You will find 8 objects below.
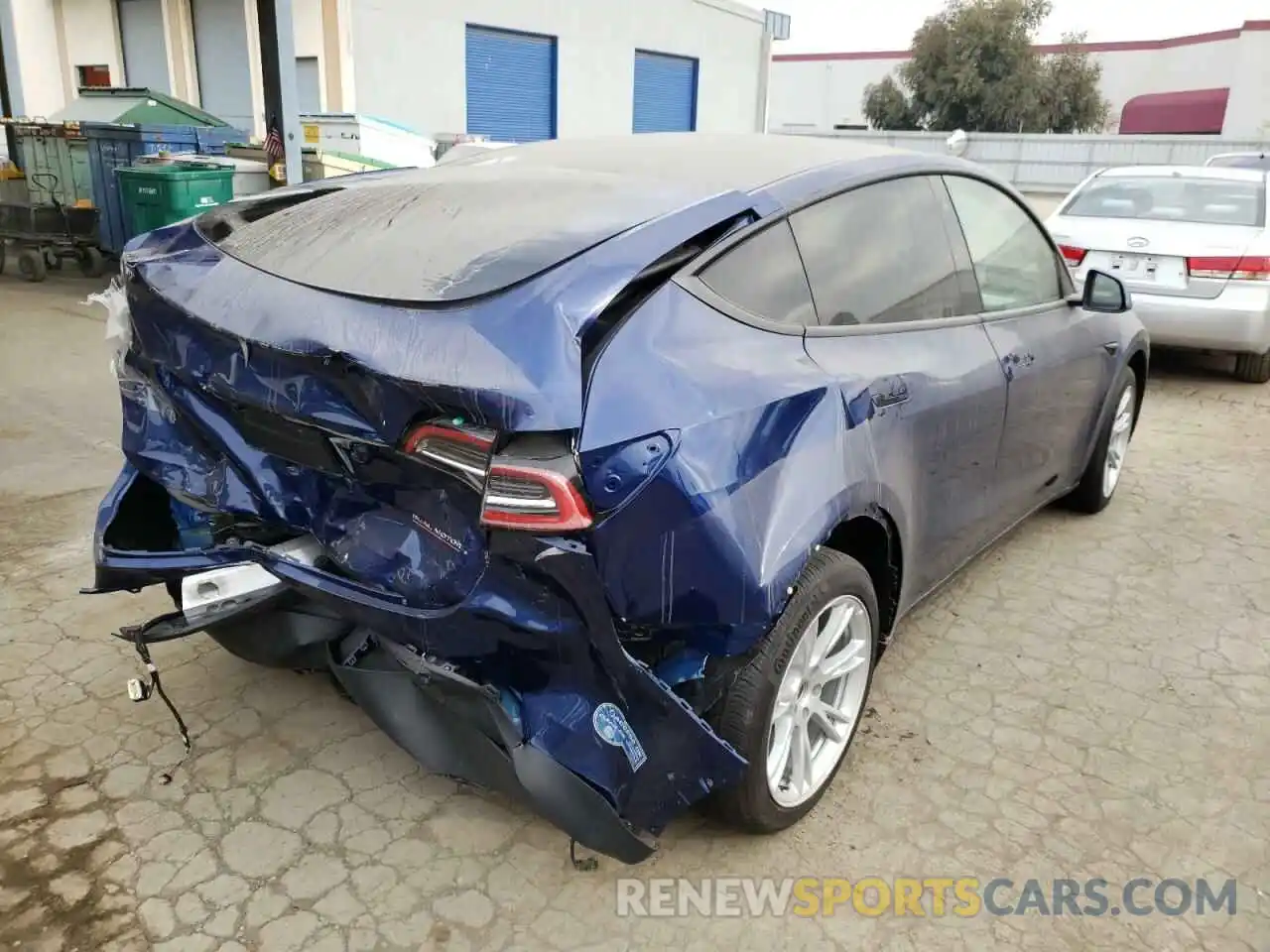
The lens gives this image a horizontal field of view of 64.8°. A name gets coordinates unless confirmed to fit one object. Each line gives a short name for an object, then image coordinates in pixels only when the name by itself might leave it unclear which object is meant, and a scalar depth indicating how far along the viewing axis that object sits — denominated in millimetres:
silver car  6945
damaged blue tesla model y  2025
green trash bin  9344
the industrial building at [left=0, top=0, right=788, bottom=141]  15523
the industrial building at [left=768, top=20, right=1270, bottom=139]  37469
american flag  10219
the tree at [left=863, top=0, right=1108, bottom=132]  35500
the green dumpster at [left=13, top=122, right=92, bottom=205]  11172
